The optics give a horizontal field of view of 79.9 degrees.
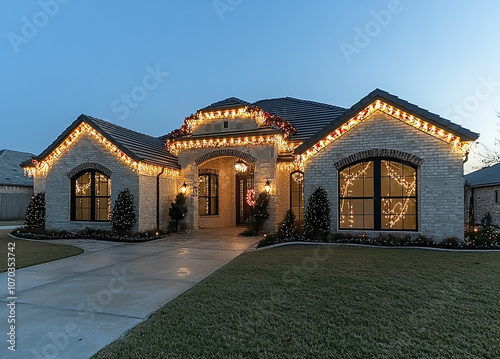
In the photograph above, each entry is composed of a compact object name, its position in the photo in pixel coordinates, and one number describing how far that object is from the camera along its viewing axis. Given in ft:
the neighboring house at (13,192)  73.46
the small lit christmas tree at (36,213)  42.09
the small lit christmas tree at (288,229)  32.19
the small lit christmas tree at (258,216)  39.99
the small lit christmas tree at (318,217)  31.58
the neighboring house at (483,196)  54.30
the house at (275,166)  29.53
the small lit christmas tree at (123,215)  37.04
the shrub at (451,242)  27.55
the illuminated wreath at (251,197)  42.96
